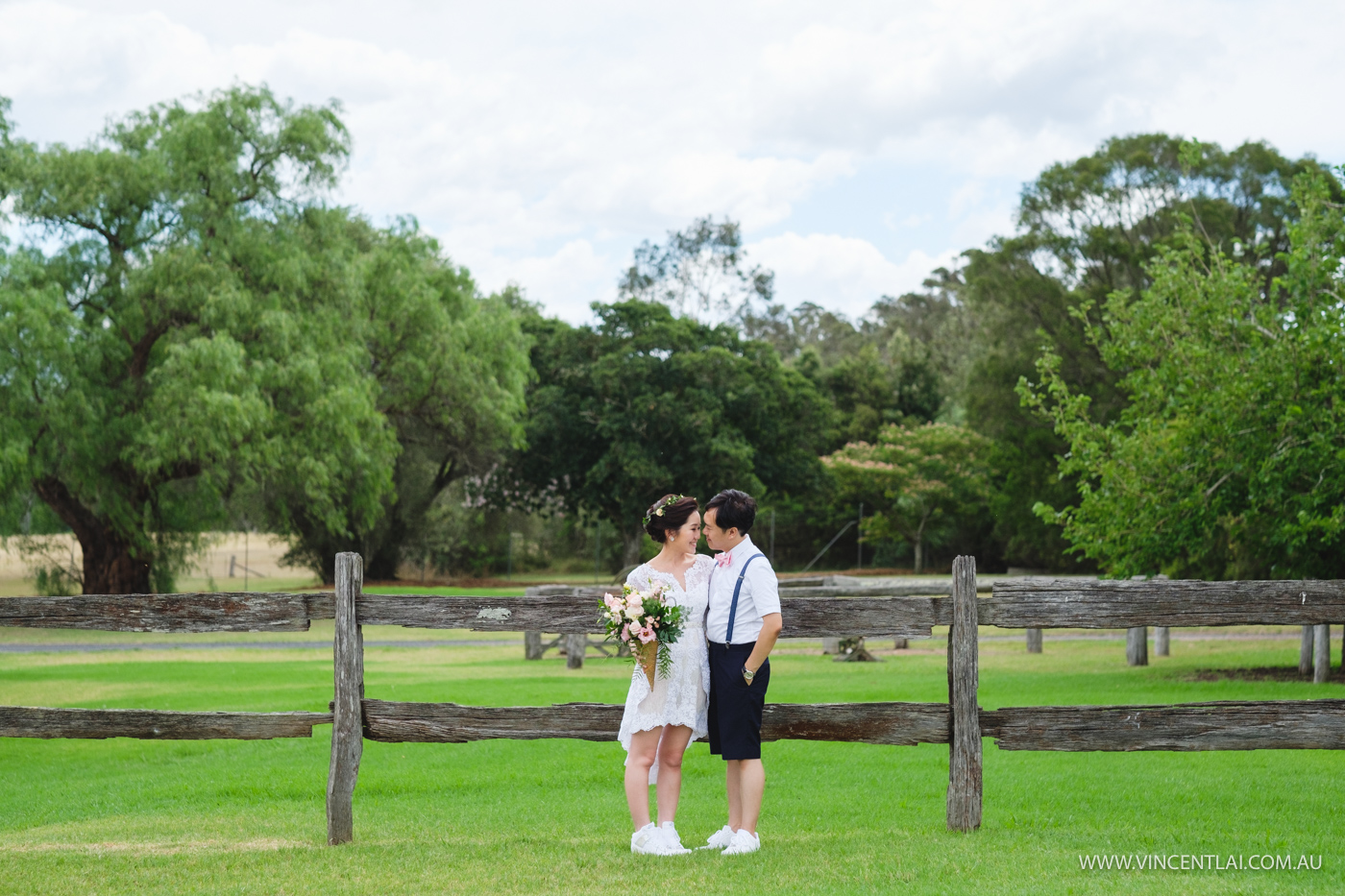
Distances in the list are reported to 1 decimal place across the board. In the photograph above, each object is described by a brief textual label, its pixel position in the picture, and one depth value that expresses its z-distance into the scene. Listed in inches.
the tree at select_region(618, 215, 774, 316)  2372.0
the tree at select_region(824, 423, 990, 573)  1759.4
